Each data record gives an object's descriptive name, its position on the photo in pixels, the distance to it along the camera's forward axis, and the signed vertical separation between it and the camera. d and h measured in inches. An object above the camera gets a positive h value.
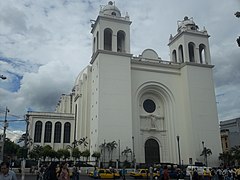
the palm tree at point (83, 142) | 1770.7 +91.0
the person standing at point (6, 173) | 211.2 -13.2
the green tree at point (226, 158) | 1612.9 -23.2
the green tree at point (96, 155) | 1382.9 +2.8
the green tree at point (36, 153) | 1773.3 +21.2
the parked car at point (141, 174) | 1095.0 -77.2
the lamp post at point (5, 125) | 1125.9 +130.3
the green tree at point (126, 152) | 1436.0 +17.2
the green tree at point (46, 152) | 1641.2 +24.8
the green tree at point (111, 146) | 1416.6 +48.9
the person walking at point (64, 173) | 338.6 -21.7
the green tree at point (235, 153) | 1724.3 +6.3
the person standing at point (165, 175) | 448.5 -33.6
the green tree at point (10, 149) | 2453.2 +68.0
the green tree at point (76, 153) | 1551.9 +15.8
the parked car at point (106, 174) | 1082.1 -74.8
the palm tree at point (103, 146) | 1414.0 +47.1
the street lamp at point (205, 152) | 1519.3 +10.3
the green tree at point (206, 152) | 1522.4 +13.2
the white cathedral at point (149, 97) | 1524.4 +361.8
